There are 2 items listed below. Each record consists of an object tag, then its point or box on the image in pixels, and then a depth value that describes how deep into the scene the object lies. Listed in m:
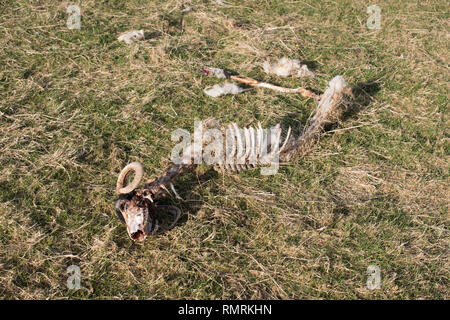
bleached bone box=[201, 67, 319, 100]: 5.86
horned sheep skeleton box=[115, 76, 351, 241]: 4.00
